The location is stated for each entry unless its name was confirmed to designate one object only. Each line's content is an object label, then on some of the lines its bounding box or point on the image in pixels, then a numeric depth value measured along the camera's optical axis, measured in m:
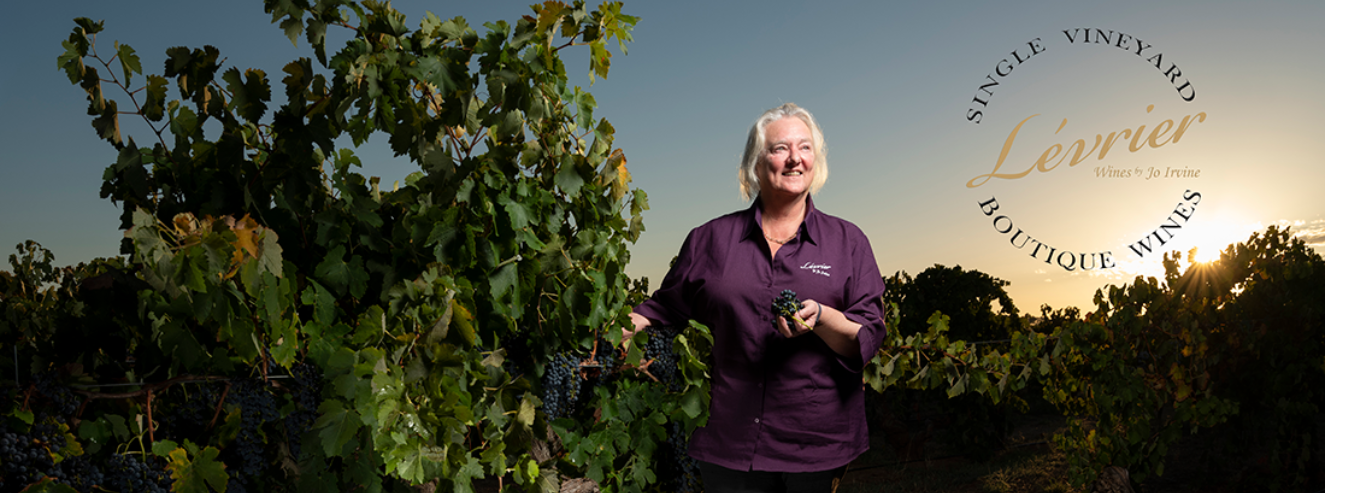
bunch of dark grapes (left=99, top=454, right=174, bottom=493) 1.65
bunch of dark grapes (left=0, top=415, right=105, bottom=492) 1.55
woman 2.11
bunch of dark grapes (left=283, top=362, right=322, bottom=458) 1.80
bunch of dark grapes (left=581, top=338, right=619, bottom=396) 2.09
